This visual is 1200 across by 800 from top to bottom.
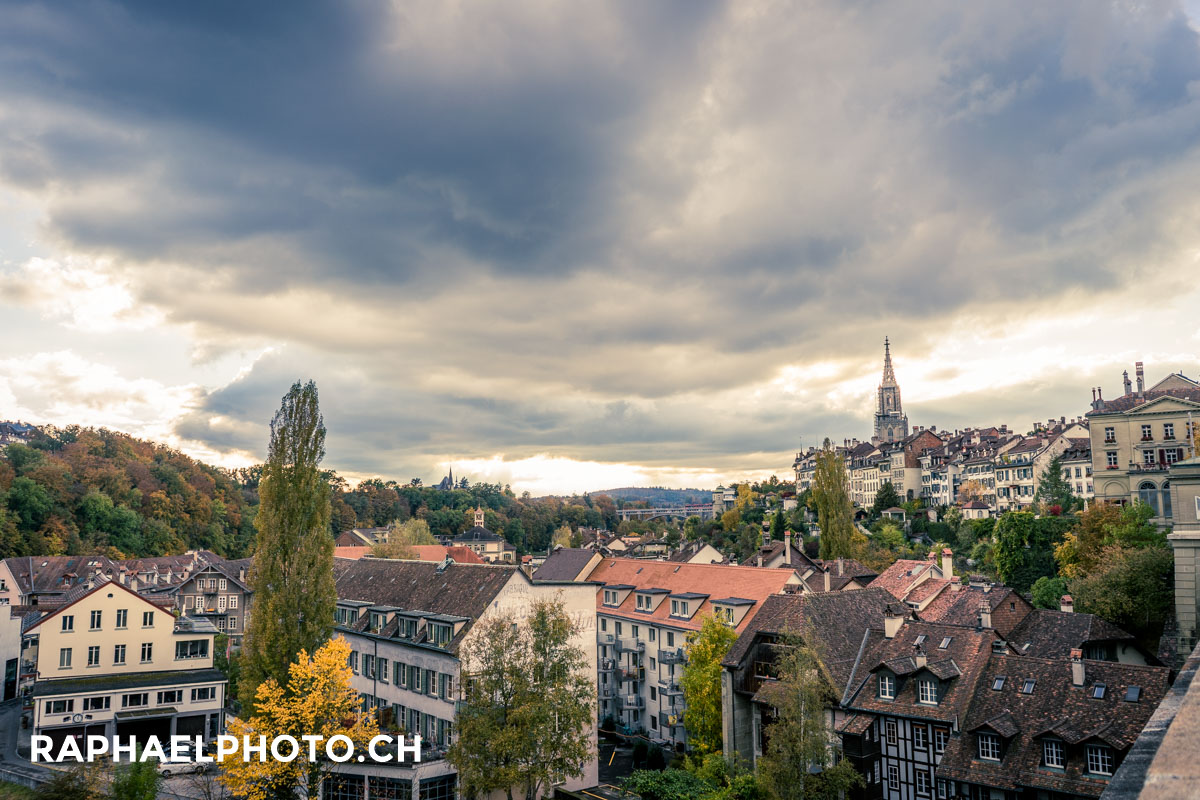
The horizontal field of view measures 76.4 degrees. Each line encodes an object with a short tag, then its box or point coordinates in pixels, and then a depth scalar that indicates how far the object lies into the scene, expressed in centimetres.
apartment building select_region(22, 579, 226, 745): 4844
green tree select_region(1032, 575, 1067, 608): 5909
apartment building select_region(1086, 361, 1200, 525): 6419
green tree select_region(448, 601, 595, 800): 3366
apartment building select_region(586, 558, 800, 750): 5284
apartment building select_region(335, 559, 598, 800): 3812
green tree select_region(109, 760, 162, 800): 3059
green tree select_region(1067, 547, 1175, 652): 4388
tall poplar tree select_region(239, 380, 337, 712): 3903
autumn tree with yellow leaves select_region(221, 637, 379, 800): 3297
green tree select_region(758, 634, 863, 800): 3234
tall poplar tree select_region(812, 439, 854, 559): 7862
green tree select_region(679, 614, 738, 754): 4312
